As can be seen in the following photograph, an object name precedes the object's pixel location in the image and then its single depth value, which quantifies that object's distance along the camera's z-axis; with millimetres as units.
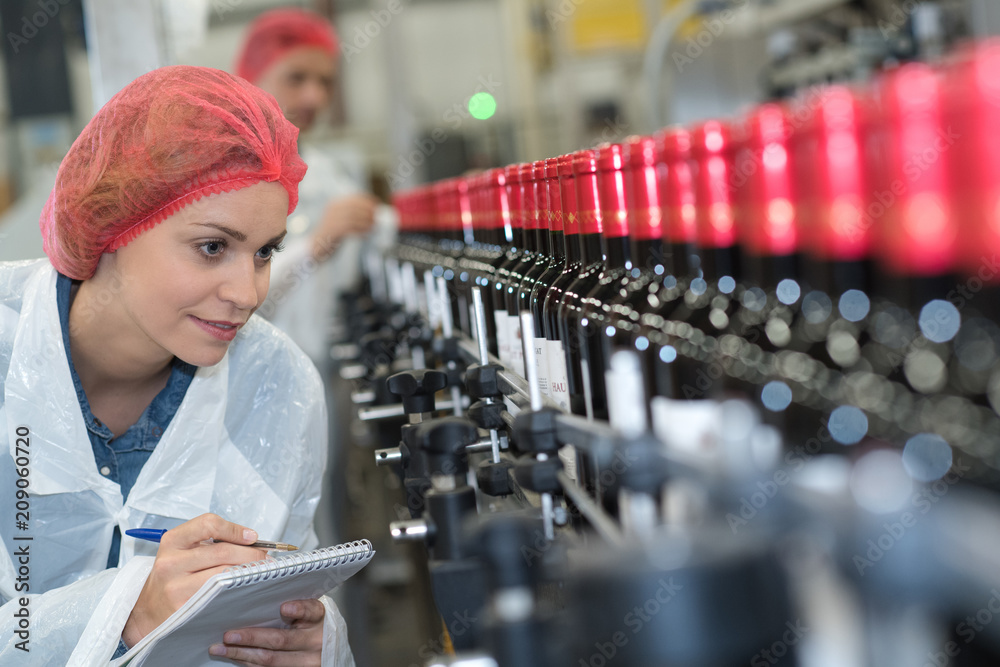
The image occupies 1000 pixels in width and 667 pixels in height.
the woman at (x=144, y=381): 1067
